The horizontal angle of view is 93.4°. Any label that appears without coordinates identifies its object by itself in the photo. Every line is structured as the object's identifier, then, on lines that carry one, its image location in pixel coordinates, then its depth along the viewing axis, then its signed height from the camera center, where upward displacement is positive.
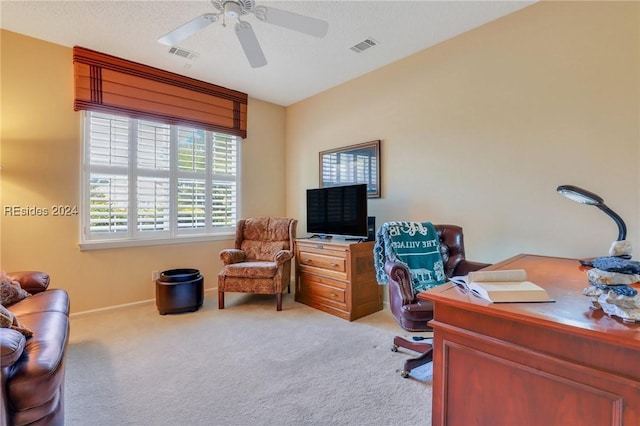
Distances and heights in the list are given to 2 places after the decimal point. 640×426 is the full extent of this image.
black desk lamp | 1.78 +0.07
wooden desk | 0.88 -0.51
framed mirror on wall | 3.64 +0.56
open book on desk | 1.12 -0.31
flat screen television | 3.31 -0.02
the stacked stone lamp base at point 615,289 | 0.94 -0.26
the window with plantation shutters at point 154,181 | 3.30 +0.33
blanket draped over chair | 2.26 -0.33
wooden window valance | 3.16 +1.35
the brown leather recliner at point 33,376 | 1.15 -0.69
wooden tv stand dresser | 3.16 -0.77
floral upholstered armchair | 3.42 -0.62
